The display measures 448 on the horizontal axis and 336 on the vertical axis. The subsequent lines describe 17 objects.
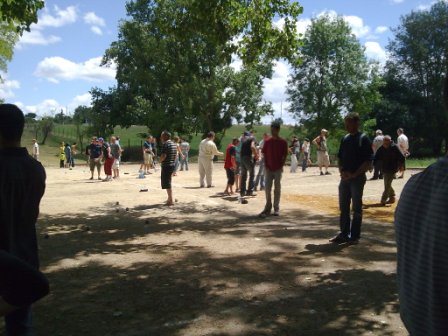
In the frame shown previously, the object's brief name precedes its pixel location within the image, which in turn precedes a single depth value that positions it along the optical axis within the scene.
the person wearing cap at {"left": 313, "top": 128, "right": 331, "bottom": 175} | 19.34
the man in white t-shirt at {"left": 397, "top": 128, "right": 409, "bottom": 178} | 18.05
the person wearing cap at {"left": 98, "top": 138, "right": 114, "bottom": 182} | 19.19
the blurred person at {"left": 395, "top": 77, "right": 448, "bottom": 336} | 1.55
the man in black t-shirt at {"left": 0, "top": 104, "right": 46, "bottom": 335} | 2.84
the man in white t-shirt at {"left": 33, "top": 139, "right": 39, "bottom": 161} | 27.19
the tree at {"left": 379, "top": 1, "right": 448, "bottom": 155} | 44.66
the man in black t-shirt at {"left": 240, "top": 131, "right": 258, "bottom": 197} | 12.57
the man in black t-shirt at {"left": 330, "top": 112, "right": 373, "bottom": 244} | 6.91
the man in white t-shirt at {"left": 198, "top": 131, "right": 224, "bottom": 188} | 15.09
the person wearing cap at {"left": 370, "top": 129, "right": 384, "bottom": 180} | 17.39
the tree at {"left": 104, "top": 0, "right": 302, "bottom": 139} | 40.56
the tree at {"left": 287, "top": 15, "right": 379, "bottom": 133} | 51.22
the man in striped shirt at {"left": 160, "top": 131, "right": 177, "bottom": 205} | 11.54
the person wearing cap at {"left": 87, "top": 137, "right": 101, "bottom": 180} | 19.83
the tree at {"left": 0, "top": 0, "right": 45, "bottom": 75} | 8.61
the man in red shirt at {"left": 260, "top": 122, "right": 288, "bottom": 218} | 9.55
